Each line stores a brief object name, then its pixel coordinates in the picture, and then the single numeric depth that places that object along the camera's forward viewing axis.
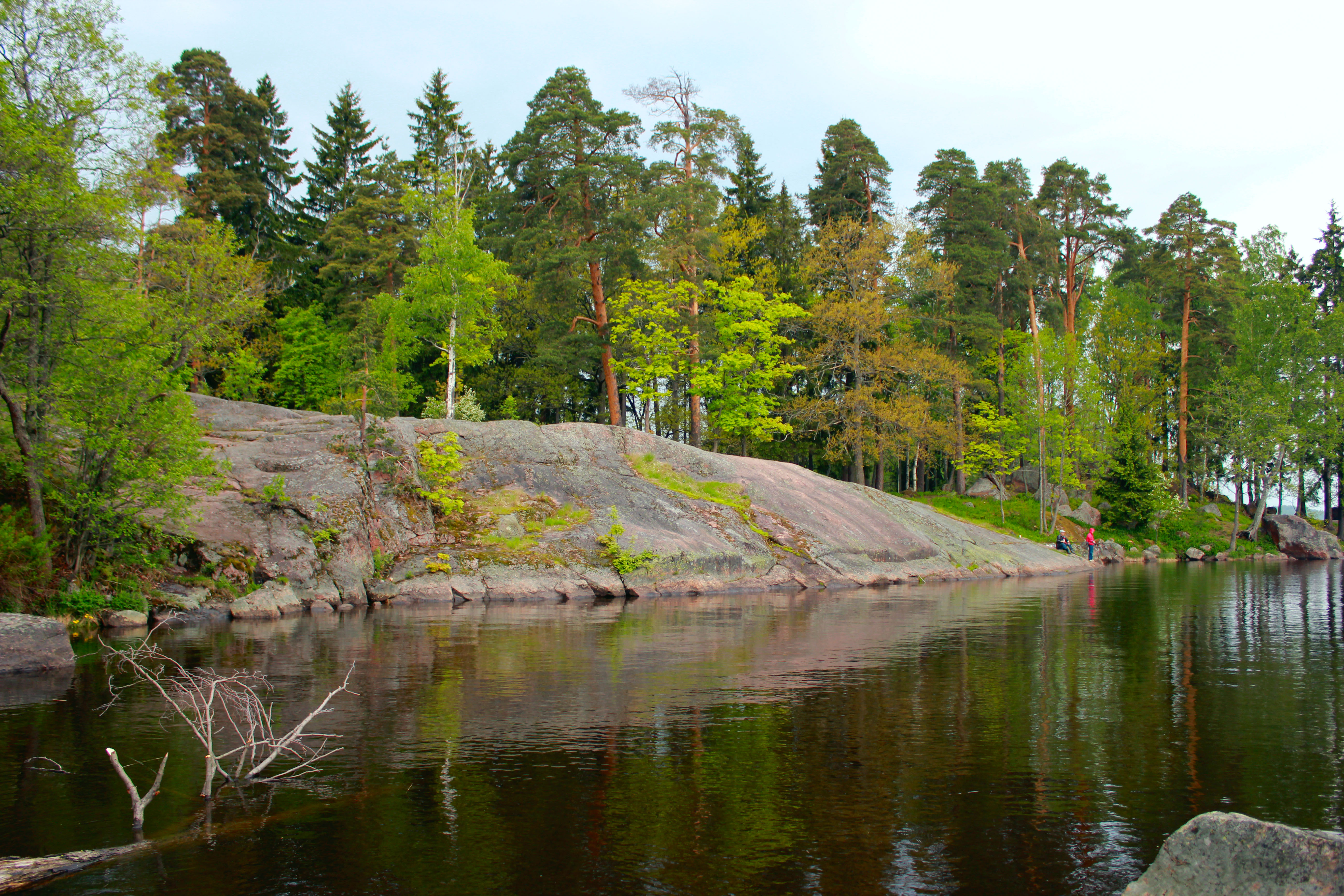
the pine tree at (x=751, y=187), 58.91
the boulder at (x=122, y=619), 21.86
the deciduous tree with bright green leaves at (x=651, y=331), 43.84
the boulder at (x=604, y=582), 30.75
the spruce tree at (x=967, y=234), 55.47
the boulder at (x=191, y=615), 22.95
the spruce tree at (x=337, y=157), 58.38
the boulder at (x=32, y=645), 16.14
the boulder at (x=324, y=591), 27.12
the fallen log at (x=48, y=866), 6.98
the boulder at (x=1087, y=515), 56.38
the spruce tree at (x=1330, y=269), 67.00
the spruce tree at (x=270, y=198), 53.91
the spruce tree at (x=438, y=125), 58.62
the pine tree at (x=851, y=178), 54.12
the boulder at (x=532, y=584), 29.53
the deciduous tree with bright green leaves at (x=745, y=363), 47.03
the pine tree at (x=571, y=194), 41.38
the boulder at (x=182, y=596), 23.78
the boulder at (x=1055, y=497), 55.47
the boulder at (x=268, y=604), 24.45
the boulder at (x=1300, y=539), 56.59
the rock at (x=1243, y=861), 5.44
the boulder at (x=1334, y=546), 57.12
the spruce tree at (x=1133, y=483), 55.44
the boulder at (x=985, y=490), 57.69
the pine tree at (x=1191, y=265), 59.62
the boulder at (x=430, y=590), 28.64
